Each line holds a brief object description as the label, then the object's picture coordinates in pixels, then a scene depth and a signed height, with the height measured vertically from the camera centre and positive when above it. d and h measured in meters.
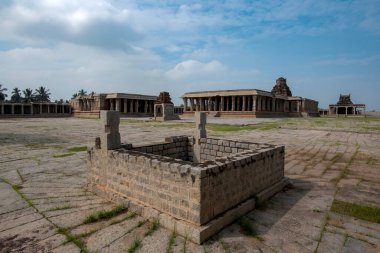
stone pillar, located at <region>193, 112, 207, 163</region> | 8.11 -0.76
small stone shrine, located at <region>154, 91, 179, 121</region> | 37.38 +0.56
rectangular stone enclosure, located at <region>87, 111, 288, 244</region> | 4.14 -1.38
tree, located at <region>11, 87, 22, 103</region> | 78.75 +3.88
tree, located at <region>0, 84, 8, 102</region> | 67.66 +3.62
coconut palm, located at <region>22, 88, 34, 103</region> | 77.81 +4.16
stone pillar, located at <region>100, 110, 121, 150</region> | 5.90 -0.48
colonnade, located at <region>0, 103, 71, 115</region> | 52.03 +0.15
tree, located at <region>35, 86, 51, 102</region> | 79.38 +4.25
